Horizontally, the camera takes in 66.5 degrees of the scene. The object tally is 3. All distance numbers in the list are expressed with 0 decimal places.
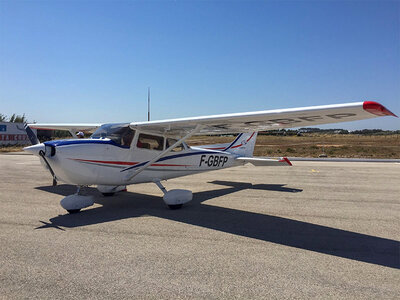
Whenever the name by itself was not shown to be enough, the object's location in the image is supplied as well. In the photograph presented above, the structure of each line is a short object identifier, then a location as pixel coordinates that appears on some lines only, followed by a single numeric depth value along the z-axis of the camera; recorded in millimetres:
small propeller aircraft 5523
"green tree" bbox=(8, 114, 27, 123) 63000
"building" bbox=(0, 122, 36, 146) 38219
